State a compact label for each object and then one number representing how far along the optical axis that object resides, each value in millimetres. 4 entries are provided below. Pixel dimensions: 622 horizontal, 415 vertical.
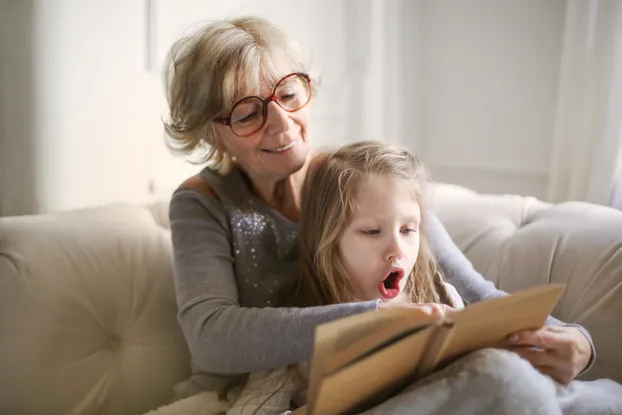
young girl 1094
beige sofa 1222
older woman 1121
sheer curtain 1630
